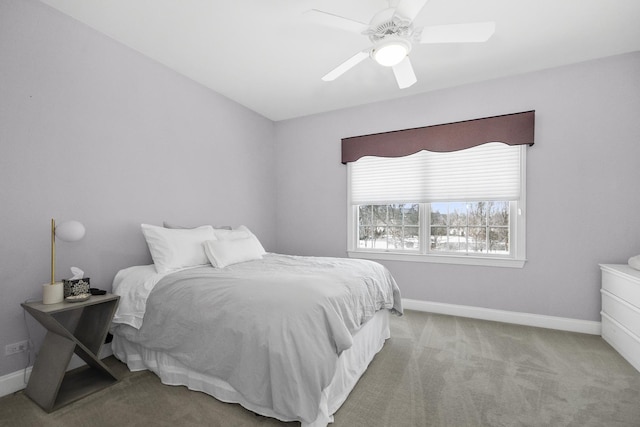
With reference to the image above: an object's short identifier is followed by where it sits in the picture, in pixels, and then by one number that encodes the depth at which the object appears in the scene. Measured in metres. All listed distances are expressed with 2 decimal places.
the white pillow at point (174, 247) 2.43
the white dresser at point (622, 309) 2.31
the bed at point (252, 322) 1.53
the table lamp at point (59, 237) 1.92
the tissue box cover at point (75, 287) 1.99
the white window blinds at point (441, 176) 3.30
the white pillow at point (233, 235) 3.04
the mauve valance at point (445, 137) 3.18
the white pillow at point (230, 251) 2.62
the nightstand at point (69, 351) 1.84
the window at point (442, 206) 3.30
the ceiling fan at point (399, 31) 1.79
